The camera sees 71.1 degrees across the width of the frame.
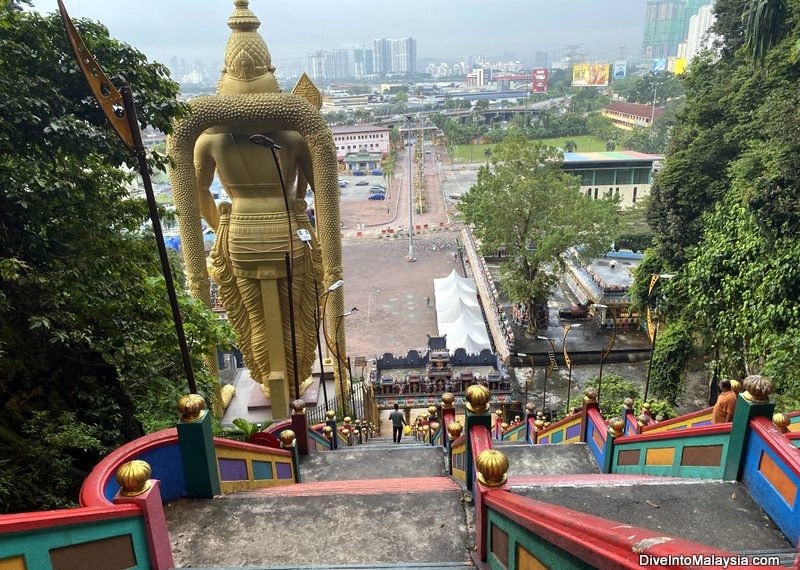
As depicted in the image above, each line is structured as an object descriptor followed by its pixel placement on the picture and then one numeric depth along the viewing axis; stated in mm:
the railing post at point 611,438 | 6168
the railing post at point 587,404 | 7293
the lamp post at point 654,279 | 13008
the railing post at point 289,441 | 5949
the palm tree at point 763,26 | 12375
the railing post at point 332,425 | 8827
